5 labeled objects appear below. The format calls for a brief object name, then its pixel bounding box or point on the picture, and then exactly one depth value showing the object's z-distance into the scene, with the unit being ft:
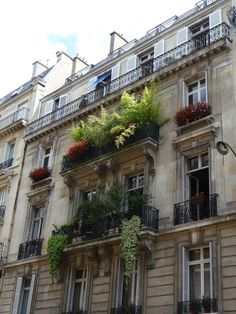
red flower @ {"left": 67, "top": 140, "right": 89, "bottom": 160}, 61.26
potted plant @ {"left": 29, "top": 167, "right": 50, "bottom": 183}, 69.26
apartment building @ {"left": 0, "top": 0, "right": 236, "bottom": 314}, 45.11
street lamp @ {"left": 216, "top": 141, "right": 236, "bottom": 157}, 35.27
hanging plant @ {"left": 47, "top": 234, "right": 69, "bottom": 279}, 56.03
